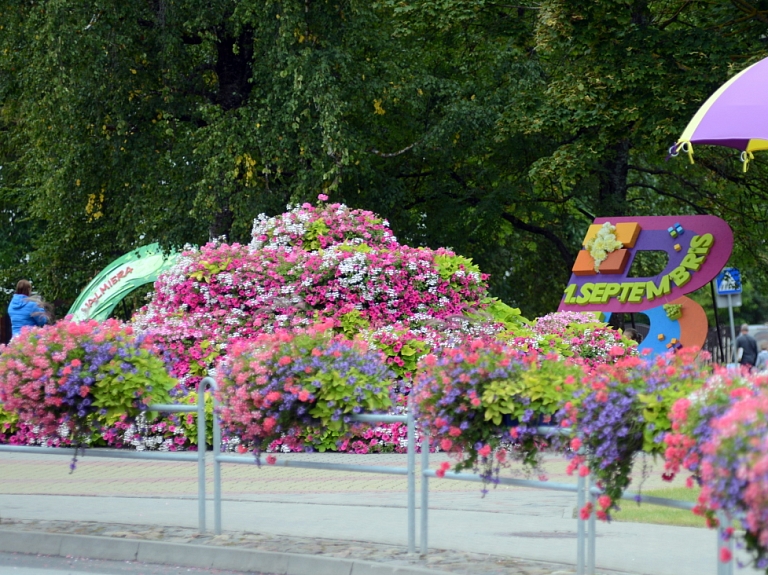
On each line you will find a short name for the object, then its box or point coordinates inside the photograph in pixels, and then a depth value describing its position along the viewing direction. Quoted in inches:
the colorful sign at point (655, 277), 1708.9
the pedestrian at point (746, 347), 2255.2
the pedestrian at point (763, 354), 2157.0
